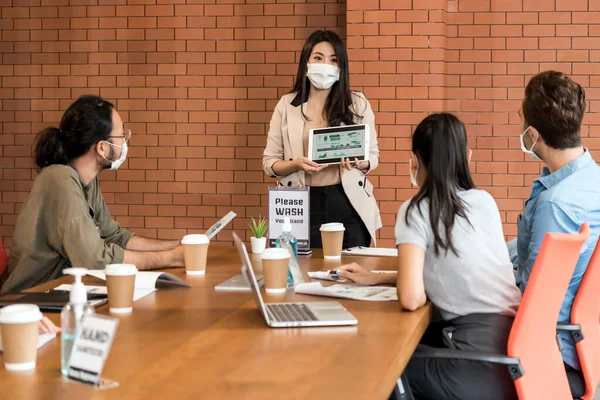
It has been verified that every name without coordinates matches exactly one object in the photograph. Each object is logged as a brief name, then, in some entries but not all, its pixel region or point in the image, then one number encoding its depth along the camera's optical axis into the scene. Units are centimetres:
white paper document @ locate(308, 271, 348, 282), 292
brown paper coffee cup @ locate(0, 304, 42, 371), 168
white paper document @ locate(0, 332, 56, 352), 192
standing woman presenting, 404
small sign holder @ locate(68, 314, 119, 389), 150
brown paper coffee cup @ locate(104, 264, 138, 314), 230
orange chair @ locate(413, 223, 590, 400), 220
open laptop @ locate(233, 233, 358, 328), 213
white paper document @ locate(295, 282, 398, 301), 257
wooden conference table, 158
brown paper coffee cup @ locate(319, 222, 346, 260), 347
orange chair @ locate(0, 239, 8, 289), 326
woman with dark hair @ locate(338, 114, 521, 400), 239
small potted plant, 334
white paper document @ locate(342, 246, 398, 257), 364
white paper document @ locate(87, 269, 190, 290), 270
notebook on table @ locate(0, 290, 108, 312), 236
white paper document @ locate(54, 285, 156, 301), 257
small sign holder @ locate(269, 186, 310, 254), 350
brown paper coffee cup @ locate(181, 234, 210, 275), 307
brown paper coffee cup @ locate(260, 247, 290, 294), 260
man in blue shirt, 270
